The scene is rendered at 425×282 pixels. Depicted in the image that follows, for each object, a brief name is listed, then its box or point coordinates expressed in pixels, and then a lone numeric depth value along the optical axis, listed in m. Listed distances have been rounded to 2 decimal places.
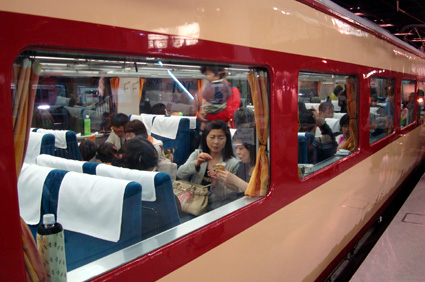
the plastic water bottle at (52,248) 1.28
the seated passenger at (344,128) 3.60
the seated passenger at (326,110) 3.29
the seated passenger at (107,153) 2.10
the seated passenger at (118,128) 1.84
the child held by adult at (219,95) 1.94
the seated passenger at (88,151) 2.23
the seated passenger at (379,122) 4.27
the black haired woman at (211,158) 2.36
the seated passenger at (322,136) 2.94
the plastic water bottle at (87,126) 1.69
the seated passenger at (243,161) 2.30
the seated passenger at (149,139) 1.98
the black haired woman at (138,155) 2.03
